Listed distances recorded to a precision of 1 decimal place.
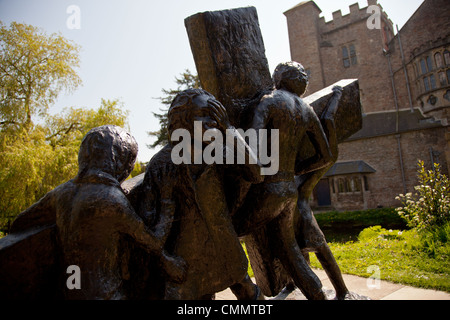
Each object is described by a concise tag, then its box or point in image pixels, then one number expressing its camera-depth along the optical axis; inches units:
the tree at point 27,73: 473.7
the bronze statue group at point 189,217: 69.2
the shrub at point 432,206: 248.8
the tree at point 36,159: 366.6
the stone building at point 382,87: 748.6
